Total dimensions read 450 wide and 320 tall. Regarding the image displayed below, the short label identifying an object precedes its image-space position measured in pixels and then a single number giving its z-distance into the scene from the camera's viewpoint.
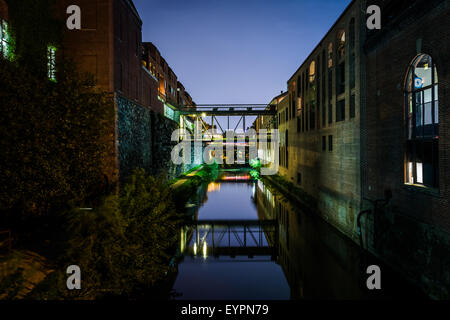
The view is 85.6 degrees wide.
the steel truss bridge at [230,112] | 34.50
